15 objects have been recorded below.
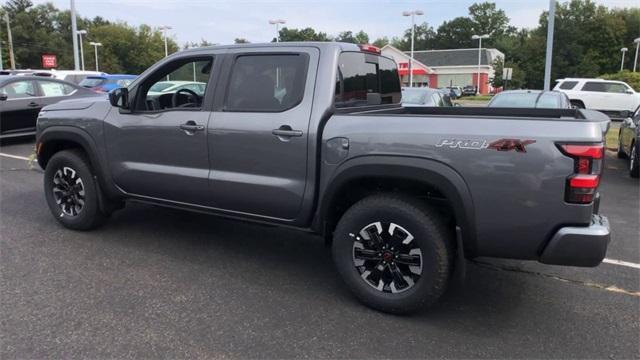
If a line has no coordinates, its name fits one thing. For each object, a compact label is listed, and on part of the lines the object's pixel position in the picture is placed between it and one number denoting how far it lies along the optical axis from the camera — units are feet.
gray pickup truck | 10.27
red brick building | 252.01
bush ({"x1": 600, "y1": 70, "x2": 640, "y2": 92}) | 116.70
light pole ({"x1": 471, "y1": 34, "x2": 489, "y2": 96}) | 240.16
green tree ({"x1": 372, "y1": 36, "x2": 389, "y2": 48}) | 416.58
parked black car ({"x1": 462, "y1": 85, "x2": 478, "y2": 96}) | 216.95
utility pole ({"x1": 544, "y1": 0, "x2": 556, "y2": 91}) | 49.09
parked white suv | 71.97
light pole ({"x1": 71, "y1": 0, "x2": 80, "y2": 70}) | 73.00
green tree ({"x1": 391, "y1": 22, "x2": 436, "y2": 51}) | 413.18
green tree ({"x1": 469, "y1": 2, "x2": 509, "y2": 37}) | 385.09
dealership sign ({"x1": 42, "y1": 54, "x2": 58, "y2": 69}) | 168.66
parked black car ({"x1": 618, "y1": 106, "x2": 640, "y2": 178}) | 29.09
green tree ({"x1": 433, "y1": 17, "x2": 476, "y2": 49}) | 388.16
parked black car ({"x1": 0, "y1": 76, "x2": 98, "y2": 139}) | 36.50
